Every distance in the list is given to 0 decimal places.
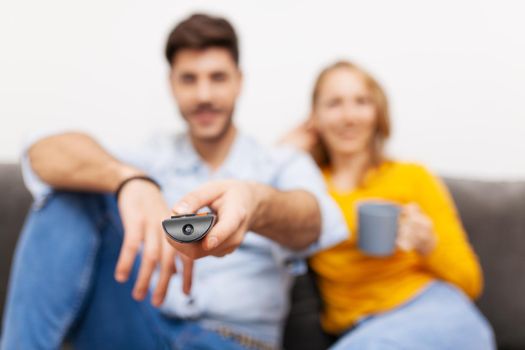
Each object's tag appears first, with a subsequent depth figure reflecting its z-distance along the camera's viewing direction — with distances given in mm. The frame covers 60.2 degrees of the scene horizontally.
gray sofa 1273
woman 1064
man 763
